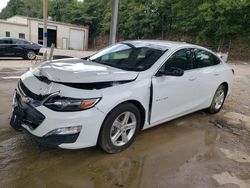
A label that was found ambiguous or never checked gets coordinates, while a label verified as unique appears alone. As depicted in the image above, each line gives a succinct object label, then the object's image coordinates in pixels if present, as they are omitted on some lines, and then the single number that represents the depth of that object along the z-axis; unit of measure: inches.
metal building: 912.6
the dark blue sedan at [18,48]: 402.8
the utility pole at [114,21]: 202.6
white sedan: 83.3
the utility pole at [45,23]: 420.7
